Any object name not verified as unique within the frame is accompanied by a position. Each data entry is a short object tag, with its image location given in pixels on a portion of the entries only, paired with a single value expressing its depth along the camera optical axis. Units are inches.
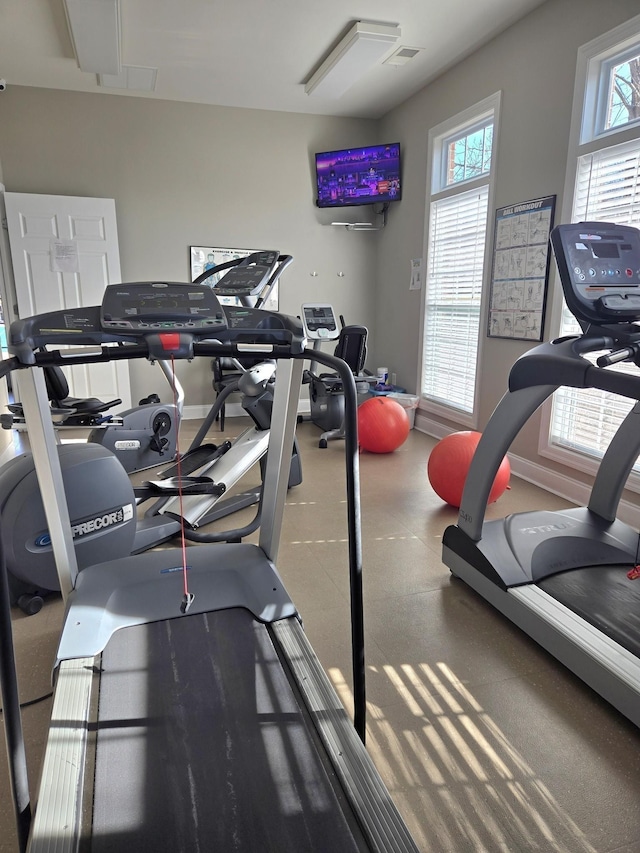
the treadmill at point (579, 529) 75.4
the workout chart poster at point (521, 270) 151.3
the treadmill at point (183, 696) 46.8
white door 208.1
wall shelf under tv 245.0
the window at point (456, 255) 181.6
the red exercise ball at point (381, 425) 181.2
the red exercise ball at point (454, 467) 133.5
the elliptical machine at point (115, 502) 88.4
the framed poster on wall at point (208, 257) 232.5
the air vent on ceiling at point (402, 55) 173.0
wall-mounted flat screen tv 227.1
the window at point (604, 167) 126.3
